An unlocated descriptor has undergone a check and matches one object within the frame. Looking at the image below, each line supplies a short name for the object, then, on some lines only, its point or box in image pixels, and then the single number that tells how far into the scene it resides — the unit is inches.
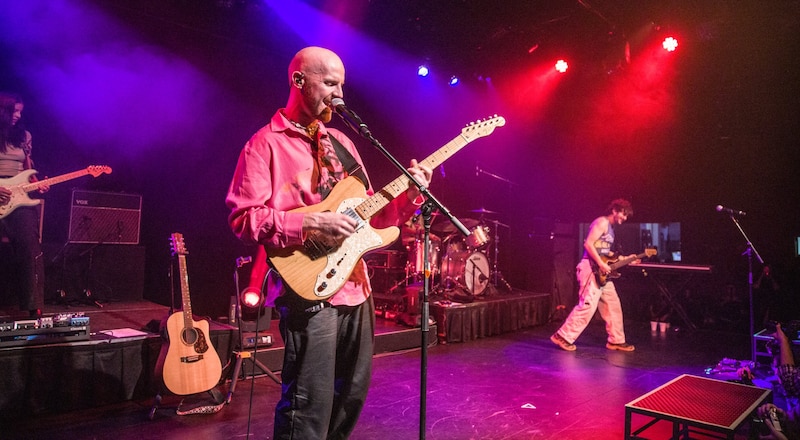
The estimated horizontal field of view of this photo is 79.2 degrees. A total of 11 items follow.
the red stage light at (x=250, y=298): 183.8
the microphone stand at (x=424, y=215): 95.3
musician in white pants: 306.5
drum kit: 349.7
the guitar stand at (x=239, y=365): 194.3
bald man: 85.5
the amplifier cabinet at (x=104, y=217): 283.3
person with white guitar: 211.6
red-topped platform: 122.2
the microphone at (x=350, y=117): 93.9
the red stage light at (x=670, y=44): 349.7
